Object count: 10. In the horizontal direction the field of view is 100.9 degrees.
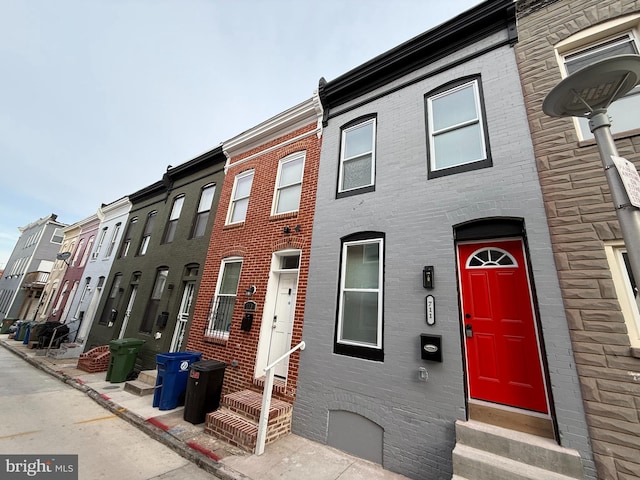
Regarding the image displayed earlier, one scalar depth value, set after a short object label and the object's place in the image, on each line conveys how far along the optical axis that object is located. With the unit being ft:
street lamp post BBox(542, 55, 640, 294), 5.74
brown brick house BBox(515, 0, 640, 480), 8.86
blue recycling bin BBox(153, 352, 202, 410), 18.26
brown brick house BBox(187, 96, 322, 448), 18.81
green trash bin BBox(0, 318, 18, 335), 60.29
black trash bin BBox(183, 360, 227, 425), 16.57
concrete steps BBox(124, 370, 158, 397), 20.89
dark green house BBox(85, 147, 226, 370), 27.09
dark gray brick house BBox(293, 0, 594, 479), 10.55
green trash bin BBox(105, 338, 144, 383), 24.32
